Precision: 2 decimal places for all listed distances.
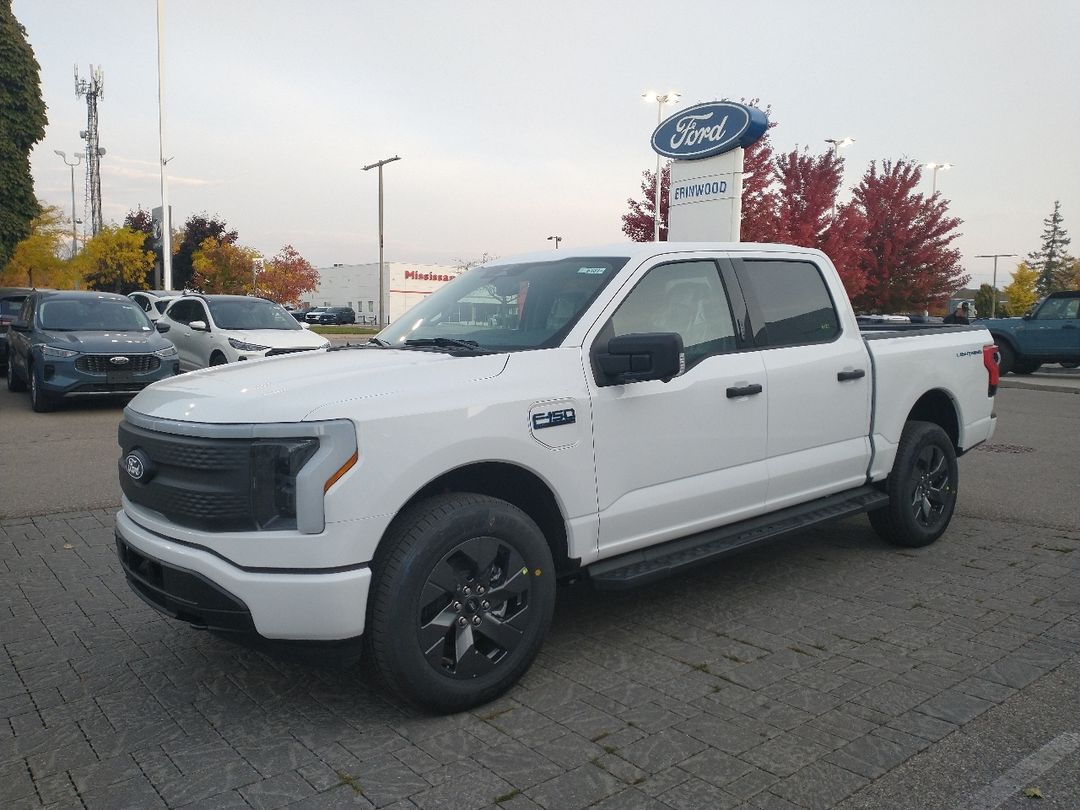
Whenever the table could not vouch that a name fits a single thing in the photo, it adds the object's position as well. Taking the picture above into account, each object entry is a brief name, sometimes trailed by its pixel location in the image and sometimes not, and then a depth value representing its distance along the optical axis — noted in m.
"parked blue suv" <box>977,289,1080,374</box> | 19.61
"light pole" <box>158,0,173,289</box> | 30.59
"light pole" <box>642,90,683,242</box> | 29.06
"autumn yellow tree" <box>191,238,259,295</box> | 55.34
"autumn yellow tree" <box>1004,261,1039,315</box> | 77.38
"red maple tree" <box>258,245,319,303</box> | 62.50
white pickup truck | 3.10
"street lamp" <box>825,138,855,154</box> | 31.87
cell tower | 60.59
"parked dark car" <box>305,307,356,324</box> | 70.31
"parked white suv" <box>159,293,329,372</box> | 13.43
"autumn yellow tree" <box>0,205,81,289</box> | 42.03
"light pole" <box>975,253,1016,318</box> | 82.30
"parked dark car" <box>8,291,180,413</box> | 11.62
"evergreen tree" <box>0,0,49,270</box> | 27.84
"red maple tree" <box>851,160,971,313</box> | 33.00
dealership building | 103.38
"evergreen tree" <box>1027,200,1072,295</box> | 113.96
